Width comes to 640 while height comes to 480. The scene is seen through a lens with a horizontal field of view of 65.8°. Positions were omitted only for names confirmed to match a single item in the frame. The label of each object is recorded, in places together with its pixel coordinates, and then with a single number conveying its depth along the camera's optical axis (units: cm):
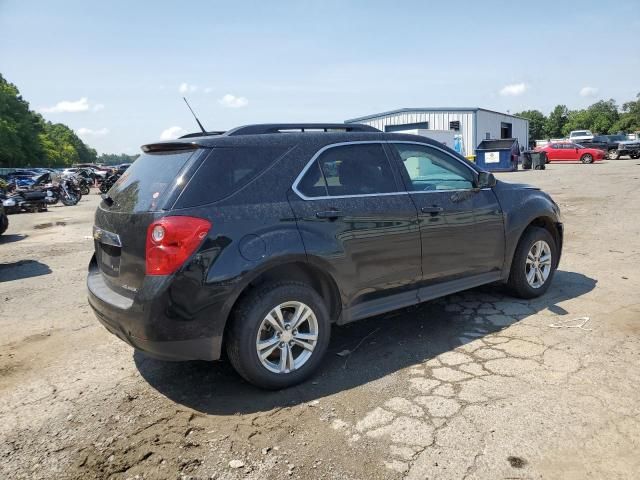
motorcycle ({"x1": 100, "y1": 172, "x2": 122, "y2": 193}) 2087
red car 3397
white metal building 3634
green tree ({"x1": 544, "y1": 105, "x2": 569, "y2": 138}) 10569
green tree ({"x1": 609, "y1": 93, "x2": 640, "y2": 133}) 8688
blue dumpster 2762
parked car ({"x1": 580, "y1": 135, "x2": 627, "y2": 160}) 3788
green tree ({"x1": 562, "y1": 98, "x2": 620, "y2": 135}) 9431
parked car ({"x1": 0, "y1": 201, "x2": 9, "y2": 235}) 1088
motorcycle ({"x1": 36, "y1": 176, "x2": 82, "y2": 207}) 1936
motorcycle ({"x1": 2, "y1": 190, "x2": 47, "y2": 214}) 1642
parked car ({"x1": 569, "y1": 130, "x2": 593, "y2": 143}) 4942
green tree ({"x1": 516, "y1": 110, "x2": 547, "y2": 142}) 10731
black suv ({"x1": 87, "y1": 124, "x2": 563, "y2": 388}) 305
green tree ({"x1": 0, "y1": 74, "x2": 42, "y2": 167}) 6694
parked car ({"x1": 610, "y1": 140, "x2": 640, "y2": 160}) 3598
